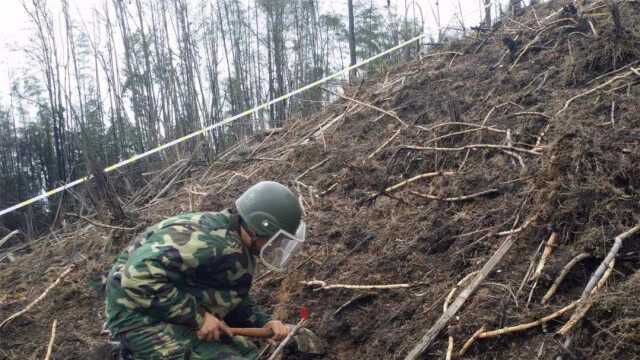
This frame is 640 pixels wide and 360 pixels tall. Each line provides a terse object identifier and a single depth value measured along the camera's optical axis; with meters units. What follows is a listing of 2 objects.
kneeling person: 2.29
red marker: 2.59
